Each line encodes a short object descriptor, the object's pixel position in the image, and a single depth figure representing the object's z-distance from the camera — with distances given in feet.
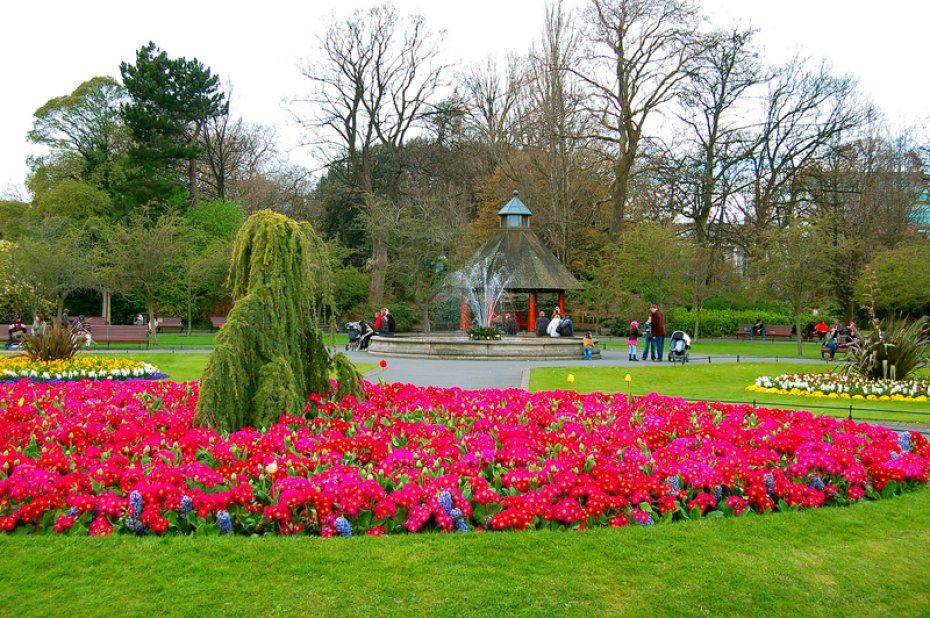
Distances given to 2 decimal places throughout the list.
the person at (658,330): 80.64
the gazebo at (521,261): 113.29
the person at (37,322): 82.43
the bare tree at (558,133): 139.74
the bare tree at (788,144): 136.36
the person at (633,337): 80.33
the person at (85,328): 85.05
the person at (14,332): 90.84
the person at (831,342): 78.89
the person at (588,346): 81.56
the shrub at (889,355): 48.08
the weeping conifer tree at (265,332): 25.91
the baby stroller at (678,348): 76.74
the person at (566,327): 98.58
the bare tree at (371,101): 145.28
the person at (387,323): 106.11
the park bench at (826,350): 78.43
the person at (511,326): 109.29
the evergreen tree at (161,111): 141.08
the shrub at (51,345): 53.98
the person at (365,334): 94.53
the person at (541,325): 103.04
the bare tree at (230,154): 166.50
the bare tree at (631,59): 131.54
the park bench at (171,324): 141.59
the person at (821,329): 112.37
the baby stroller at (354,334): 98.36
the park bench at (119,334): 93.81
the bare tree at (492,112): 172.86
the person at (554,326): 99.71
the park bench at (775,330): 135.13
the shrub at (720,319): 132.98
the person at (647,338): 82.30
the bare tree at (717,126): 135.44
